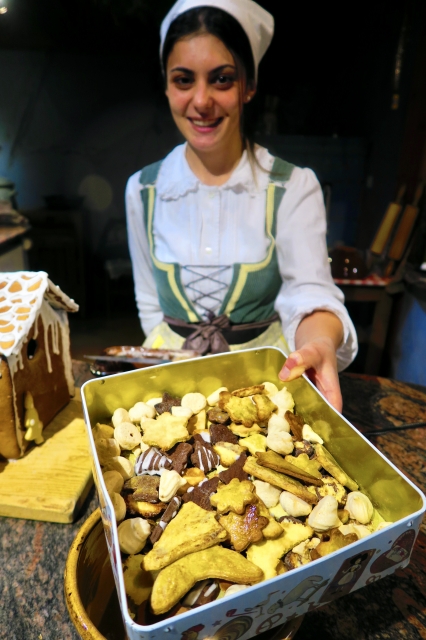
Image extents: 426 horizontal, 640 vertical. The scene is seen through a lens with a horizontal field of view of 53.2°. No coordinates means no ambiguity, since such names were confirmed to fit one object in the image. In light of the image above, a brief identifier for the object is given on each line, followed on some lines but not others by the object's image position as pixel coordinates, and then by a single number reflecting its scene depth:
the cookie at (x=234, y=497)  0.41
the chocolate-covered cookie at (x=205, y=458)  0.47
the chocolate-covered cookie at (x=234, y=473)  0.45
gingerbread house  0.65
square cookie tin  0.29
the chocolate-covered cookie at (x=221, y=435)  0.50
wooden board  0.59
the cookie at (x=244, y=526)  0.38
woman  0.90
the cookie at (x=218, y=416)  0.53
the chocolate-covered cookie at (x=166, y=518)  0.39
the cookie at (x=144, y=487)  0.43
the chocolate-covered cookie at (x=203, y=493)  0.42
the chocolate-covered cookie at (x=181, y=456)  0.47
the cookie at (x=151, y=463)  0.46
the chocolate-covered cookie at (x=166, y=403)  0.53
